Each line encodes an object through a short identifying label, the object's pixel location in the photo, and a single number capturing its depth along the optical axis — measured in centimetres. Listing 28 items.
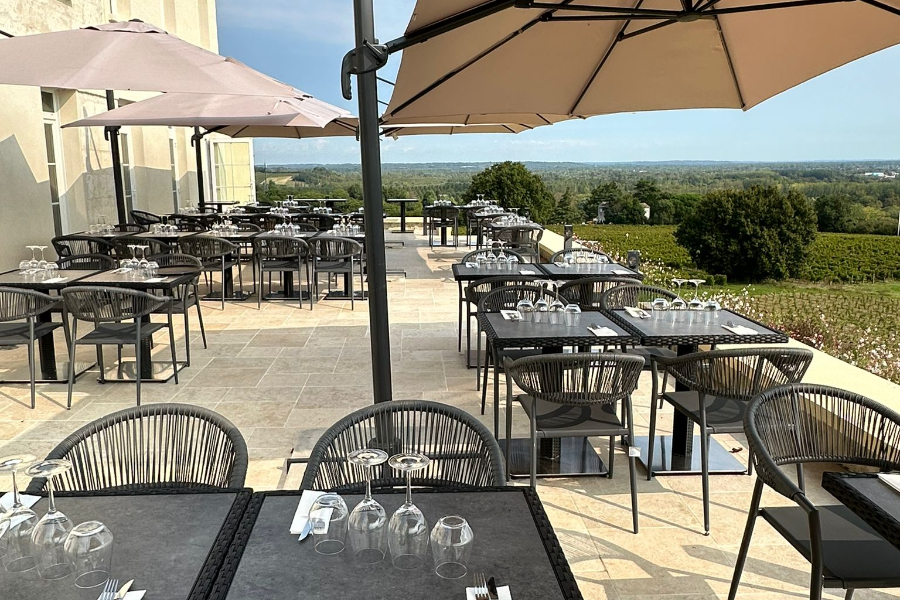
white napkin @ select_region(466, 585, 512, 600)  152
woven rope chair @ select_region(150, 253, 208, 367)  584
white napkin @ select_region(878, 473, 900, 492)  208
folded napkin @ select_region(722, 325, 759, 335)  388
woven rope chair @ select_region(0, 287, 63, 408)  497
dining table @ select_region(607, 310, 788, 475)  380
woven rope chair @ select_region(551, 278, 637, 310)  552
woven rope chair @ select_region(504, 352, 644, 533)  331
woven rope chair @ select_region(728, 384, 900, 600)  225
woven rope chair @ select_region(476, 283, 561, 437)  524
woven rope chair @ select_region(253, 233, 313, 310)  850
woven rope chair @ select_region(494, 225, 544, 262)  1083
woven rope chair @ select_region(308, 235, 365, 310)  845
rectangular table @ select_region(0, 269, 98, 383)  546
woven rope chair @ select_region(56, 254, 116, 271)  649
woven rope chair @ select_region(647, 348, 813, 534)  339
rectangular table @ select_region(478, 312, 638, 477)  382
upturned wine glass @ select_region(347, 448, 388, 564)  171
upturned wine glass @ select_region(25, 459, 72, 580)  161
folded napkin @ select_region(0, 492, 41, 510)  183
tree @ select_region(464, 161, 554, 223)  1959
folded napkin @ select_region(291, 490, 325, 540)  180
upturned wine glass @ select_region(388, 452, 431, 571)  168
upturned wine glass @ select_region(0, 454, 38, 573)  164
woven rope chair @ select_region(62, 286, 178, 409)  488
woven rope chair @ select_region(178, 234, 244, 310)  830
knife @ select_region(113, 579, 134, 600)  152
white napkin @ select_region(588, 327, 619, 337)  390
